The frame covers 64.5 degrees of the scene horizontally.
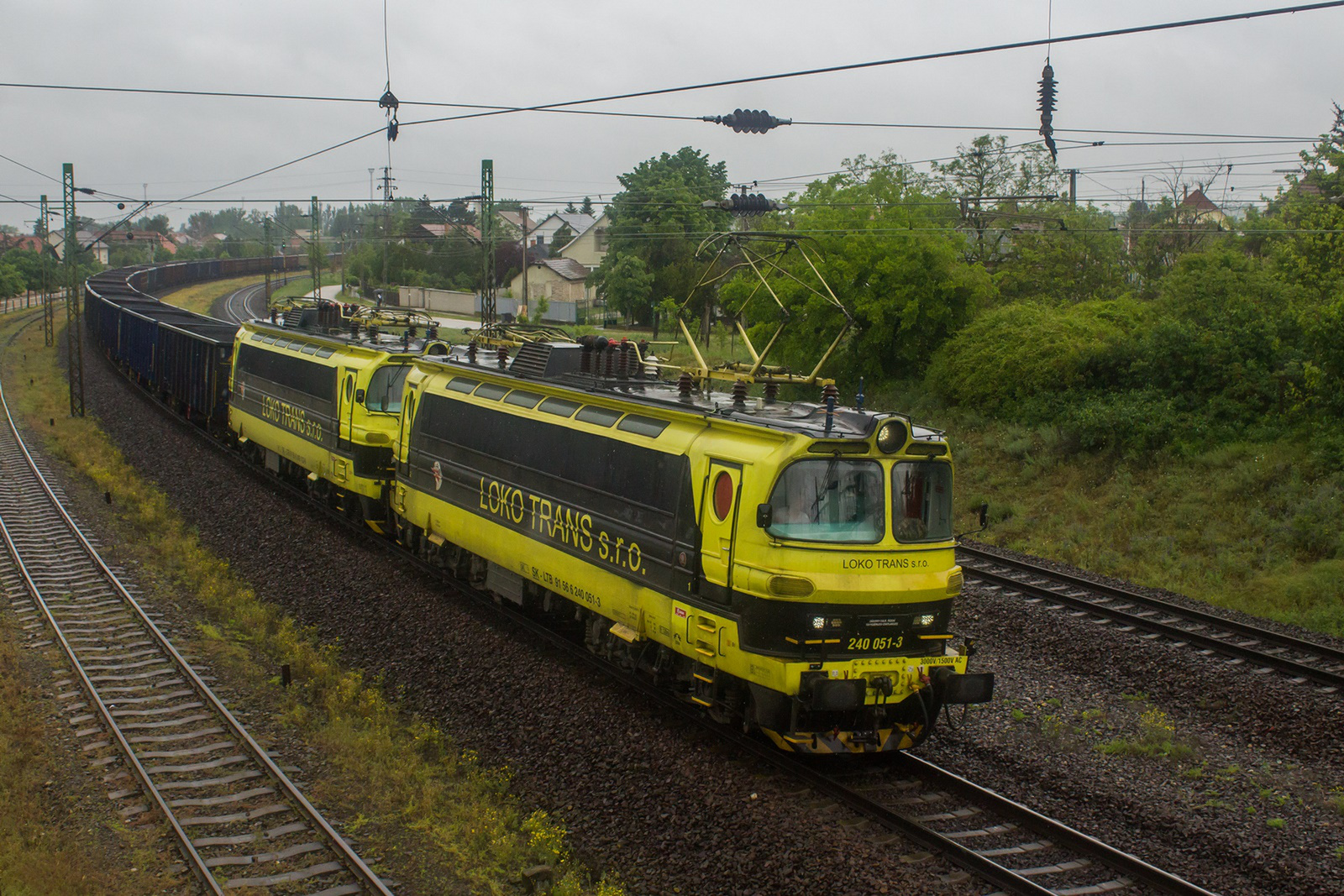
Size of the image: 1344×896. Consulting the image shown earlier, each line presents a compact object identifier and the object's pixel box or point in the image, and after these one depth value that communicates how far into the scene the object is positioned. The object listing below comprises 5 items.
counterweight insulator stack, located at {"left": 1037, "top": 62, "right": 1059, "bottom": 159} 12.17
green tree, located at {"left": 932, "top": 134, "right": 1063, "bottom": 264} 37.88
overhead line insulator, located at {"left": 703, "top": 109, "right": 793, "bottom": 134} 12.31
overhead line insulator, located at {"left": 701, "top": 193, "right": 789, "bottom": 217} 16.83
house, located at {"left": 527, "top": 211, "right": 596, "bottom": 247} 90.16
